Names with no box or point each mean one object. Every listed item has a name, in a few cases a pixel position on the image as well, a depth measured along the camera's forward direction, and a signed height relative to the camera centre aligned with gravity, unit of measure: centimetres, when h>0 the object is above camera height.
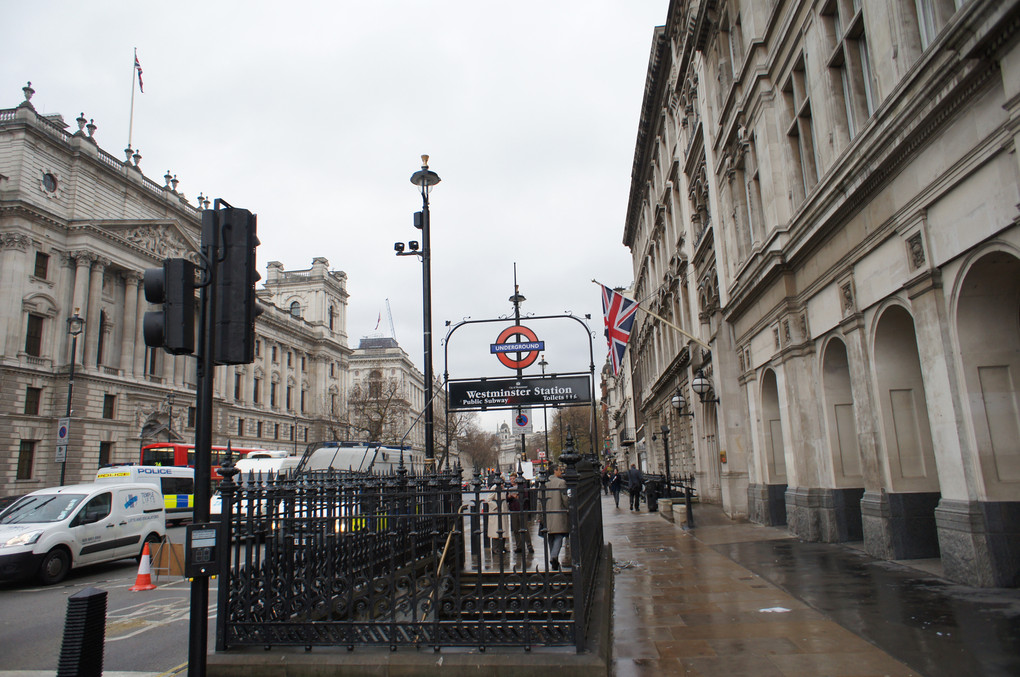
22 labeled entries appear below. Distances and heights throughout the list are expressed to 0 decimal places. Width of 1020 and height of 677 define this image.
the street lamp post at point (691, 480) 1770 -80
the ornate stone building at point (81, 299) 4250 +1284
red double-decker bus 3697 +123
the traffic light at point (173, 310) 481 +122
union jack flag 2127 +460
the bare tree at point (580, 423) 9656 +619
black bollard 470 -114
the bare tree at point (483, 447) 11656 +337
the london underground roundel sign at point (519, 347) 1625 +288
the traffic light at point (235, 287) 503 +144
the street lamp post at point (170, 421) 5176 +447
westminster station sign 1588 +174
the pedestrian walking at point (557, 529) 980 -100
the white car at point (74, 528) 1292 -107
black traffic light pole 459 +32
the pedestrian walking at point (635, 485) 2814 -110
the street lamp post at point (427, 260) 1232 +407
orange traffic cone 1237 -192
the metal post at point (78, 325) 3194 +790
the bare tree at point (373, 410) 5061 +566
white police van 2753 -17
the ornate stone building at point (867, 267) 788 +306
